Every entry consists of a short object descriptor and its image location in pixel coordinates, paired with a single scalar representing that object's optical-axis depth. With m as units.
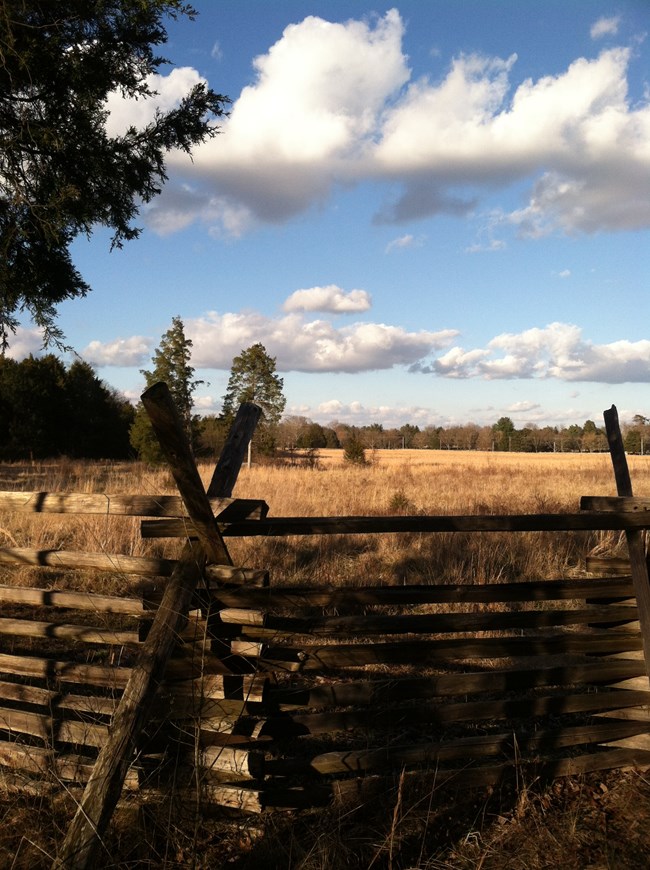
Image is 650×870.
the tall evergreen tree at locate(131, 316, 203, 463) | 30.91
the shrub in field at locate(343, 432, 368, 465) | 34.17
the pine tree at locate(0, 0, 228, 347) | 7.04
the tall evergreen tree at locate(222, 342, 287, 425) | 38.44
